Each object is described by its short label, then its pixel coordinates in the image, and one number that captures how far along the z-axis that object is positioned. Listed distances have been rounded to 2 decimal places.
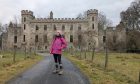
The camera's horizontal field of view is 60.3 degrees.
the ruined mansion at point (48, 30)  36.98
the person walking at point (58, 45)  5.75
